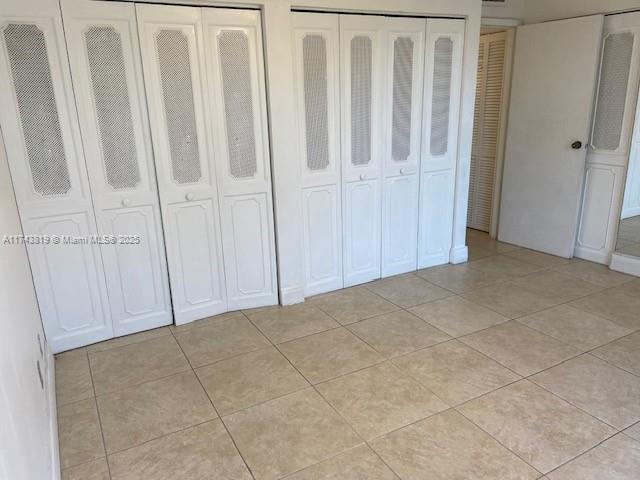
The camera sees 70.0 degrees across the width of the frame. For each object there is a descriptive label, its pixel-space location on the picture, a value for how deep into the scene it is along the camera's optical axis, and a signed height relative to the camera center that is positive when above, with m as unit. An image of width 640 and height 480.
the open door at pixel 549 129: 3.97 -0.22
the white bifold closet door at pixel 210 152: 2.81 -0.25
